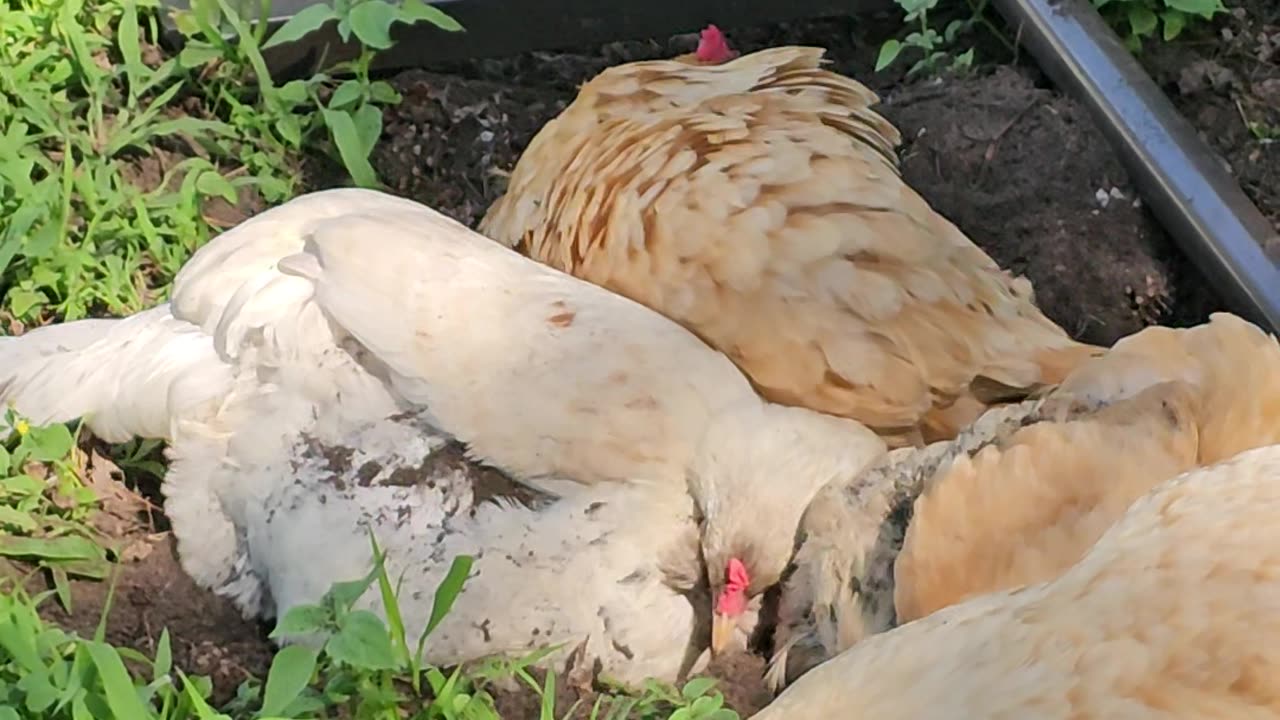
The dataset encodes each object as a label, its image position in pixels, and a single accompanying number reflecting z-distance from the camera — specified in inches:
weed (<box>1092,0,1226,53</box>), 126.7
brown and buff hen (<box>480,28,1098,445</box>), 90.6
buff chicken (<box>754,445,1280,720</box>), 48.8
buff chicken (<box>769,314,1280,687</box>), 74.2
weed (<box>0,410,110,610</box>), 94.9
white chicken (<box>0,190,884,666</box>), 87.9
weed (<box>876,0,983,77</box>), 127.4
